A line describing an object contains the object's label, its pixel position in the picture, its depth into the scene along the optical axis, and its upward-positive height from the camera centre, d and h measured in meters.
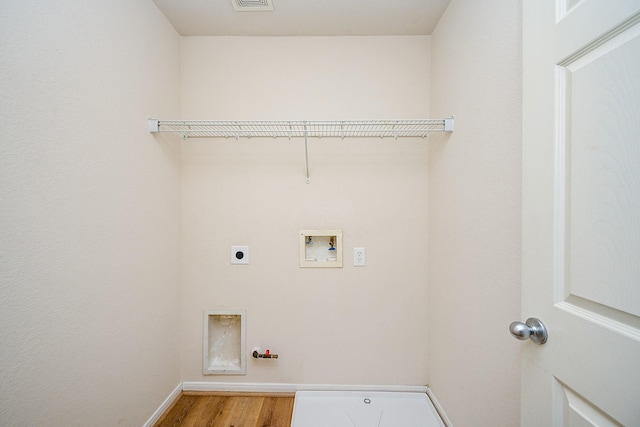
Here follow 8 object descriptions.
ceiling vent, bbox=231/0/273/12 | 1.42 +1.22
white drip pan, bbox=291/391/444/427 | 1.47 -1.24
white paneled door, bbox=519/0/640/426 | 0.51 +0.01
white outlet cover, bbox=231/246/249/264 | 1.72 -0.29
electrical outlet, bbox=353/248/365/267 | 1.72 -0.31
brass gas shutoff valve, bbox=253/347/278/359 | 1.66 -0.96
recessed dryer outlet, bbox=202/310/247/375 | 1.72 -0.92
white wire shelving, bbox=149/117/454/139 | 1.59 +0.55
